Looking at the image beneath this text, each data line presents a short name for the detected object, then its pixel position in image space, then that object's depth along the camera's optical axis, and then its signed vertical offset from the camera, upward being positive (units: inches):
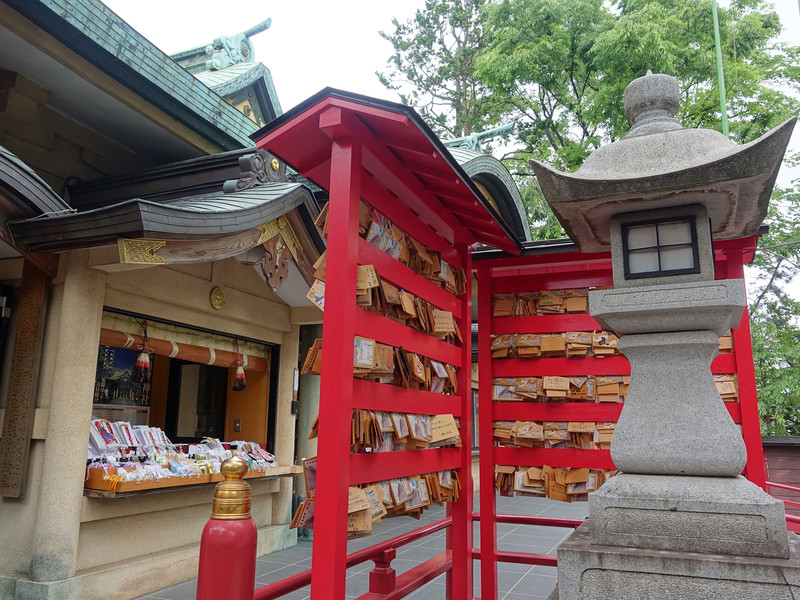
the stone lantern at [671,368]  107.9 +10.1
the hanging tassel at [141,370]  241.6 +15.5
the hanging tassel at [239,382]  288.7 +13.4
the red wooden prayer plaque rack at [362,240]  107.6 +35.0
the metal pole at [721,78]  422.0 +250.8
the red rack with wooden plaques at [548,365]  180.5 +16.0
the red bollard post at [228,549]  83.4 -19.8
